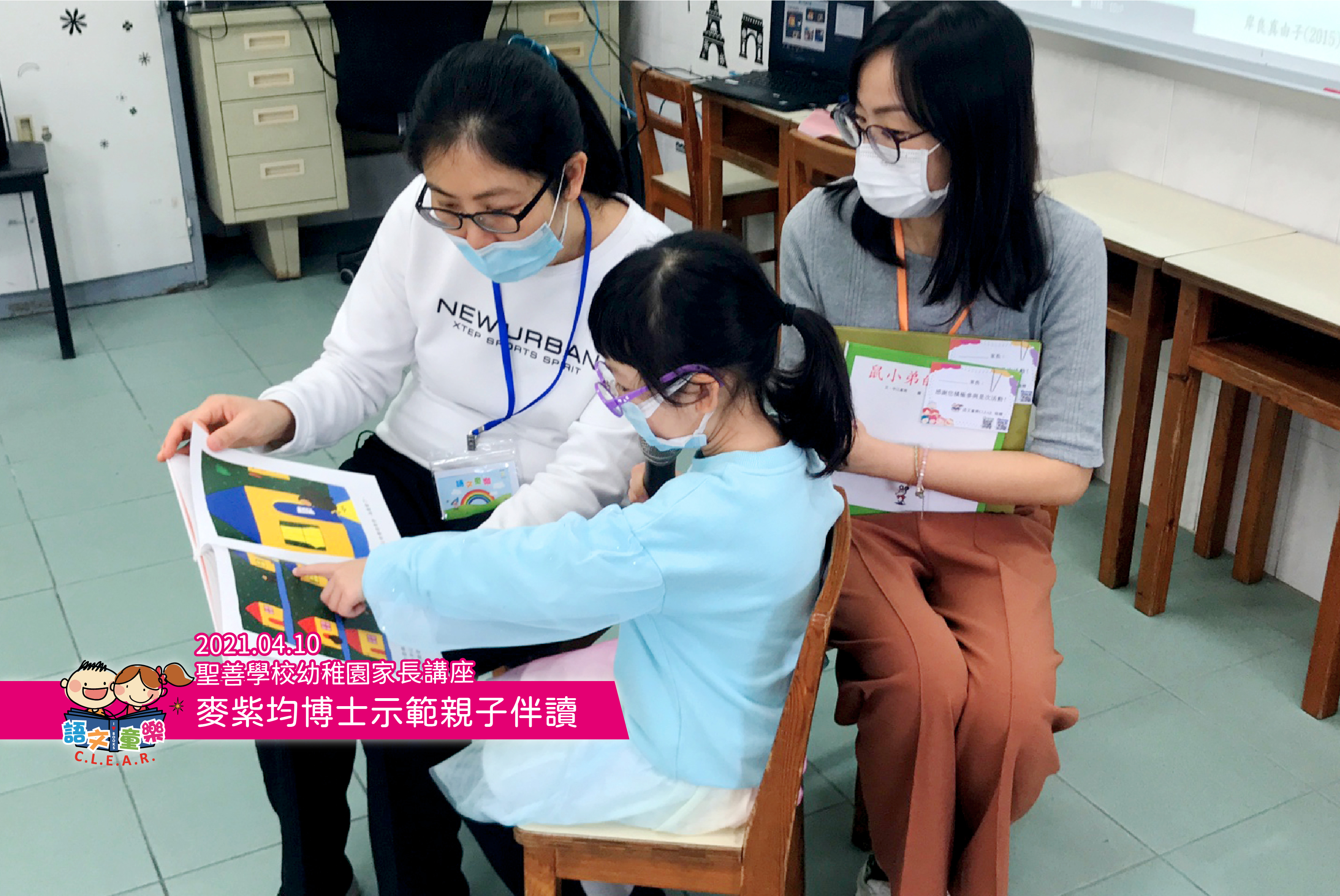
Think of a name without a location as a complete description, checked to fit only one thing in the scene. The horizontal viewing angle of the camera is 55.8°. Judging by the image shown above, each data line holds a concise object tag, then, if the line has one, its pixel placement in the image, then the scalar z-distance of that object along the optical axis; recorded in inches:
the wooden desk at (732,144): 132.8
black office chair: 146.0
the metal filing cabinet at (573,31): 169.0
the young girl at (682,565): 47.2
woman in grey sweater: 57.7
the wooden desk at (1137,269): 89.0
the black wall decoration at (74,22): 146.4
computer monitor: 128.7
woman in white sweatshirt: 56.7
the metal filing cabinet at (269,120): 153.4
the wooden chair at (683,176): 133.0
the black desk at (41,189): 133.3
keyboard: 133.1
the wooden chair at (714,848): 45.5
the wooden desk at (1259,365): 79.8
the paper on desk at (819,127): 115.6
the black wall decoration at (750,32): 148.9
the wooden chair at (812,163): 106.3
